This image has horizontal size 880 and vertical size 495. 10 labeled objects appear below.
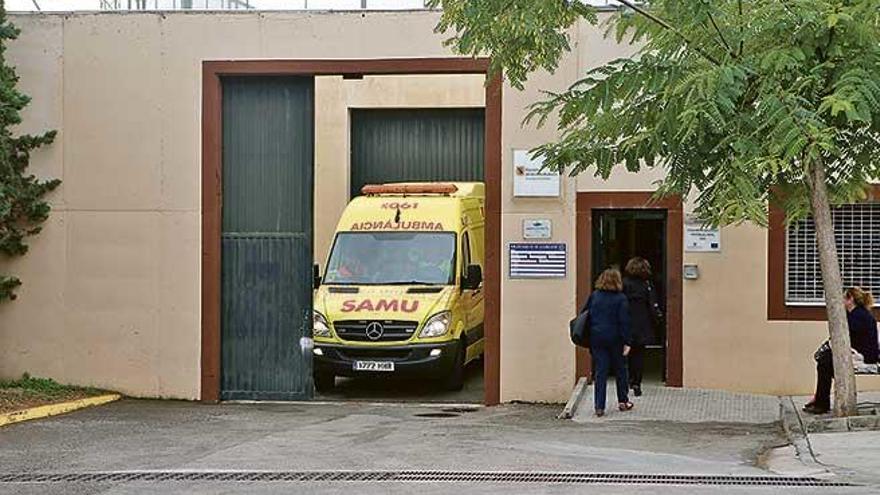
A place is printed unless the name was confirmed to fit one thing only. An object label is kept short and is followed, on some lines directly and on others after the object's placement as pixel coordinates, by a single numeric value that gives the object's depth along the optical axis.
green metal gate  18.69
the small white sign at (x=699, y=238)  17.34
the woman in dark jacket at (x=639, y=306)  16.69
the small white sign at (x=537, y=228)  17.77
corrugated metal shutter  24.55
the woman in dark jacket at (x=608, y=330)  15.54
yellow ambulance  18.67
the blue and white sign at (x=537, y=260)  17.75
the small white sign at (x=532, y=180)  17.70
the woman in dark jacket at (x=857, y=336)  14.93
